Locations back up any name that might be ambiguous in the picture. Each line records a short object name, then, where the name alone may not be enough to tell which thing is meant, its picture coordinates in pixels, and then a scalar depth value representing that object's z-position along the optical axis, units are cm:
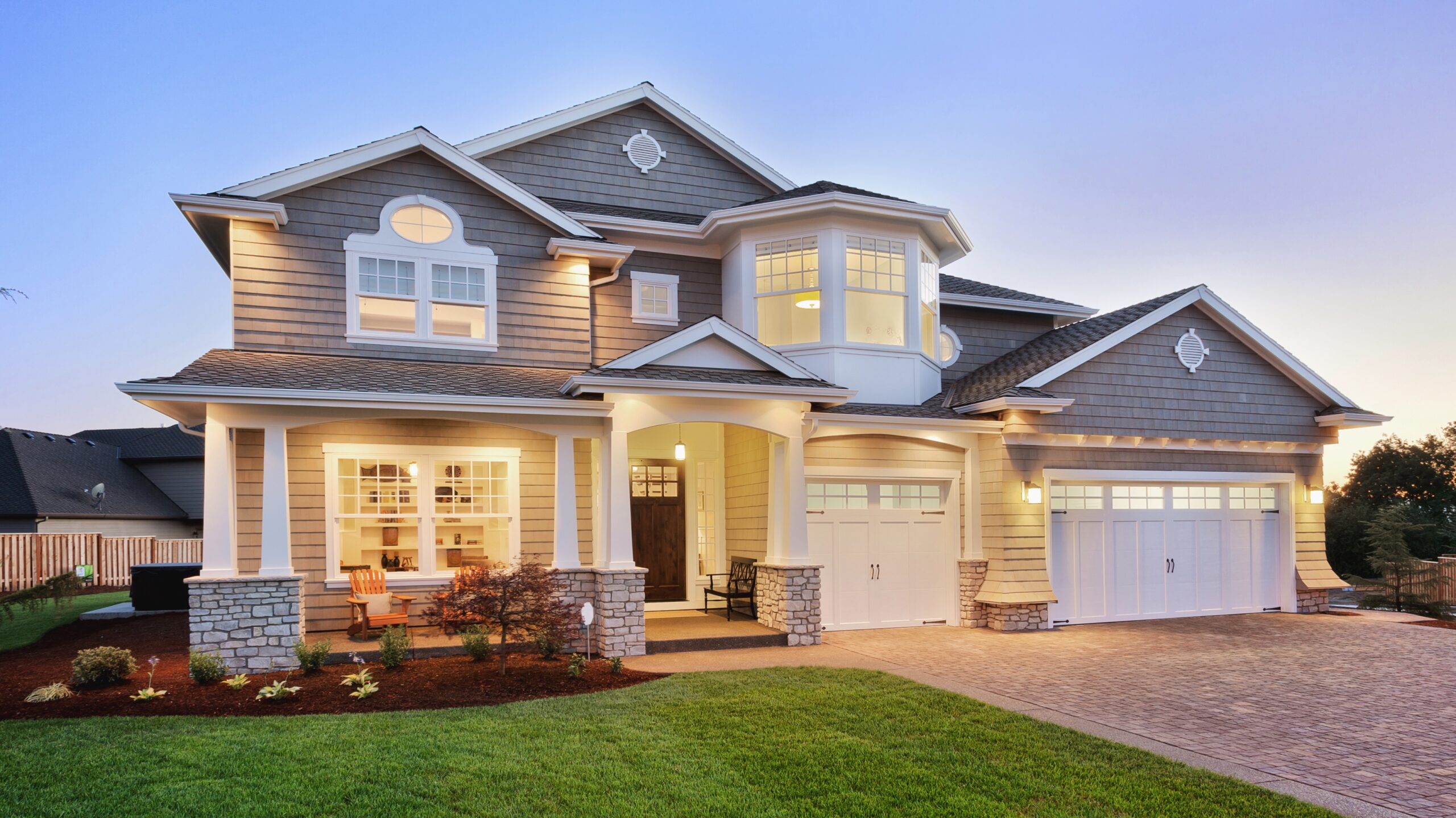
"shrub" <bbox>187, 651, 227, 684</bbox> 852
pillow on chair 1042
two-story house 1080
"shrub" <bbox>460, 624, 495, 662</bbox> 965
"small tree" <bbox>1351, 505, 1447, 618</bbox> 1545
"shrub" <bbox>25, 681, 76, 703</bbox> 793
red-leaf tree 923
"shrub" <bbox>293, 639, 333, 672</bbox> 891
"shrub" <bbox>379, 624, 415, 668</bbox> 916
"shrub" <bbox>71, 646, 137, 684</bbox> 836
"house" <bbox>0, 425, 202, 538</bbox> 2472
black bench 1287
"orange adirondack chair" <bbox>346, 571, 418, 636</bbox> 1043
